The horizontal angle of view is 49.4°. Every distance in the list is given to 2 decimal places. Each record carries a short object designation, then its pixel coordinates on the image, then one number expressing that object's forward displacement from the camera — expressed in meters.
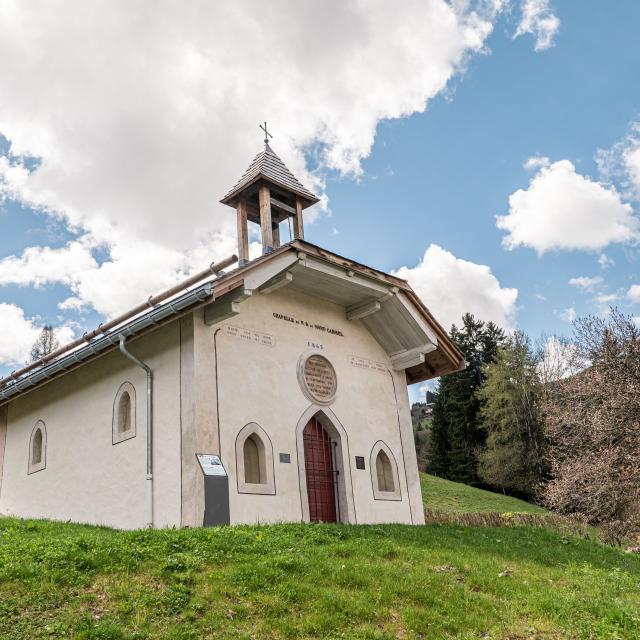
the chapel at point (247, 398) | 13.77
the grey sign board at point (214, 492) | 12.34
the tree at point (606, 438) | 20.25
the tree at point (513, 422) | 45.31
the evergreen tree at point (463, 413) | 50.12
